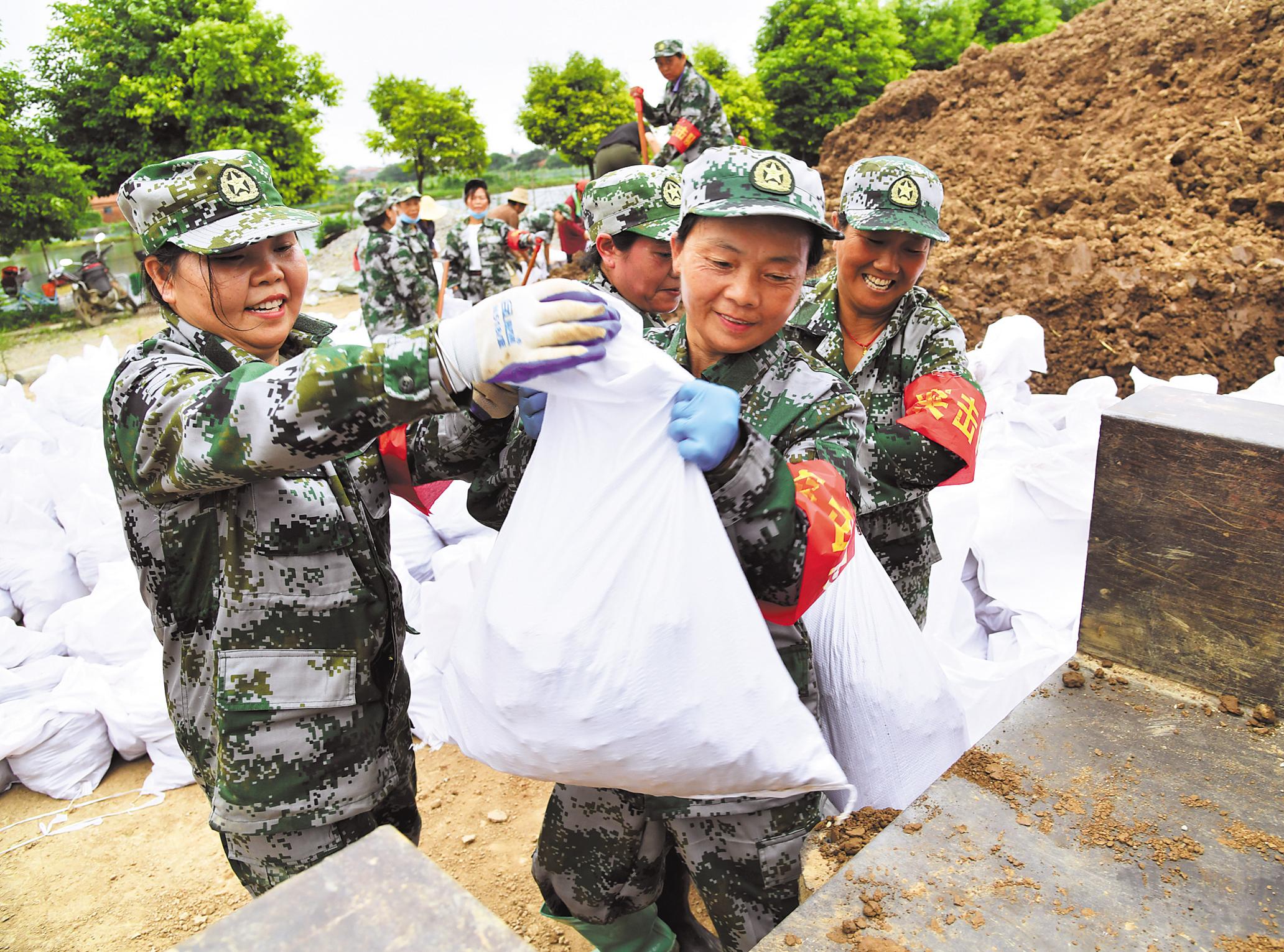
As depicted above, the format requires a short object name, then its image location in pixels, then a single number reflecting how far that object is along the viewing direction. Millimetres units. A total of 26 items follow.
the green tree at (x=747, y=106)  20516
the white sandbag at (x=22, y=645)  3592
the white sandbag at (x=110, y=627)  3650
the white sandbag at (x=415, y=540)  3875
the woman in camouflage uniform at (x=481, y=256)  8656
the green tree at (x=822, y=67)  19609
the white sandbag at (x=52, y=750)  3293
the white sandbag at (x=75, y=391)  5445
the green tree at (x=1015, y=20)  27312
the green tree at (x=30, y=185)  14633
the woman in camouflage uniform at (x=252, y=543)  1438
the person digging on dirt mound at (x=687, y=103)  7066
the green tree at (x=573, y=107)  27172
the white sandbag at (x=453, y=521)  3984
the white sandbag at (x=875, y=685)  1767
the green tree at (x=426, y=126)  30047
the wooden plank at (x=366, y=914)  879
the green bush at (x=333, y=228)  21703
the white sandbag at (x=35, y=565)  4074
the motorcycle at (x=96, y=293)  14680
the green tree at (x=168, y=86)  20047
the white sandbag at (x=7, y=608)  4059
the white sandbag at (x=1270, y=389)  3678
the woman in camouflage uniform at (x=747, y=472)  1317
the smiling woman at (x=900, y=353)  2090
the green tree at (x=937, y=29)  26125
